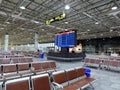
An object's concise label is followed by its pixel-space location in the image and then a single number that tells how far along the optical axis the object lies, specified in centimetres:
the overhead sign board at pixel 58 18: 656
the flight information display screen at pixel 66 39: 908
